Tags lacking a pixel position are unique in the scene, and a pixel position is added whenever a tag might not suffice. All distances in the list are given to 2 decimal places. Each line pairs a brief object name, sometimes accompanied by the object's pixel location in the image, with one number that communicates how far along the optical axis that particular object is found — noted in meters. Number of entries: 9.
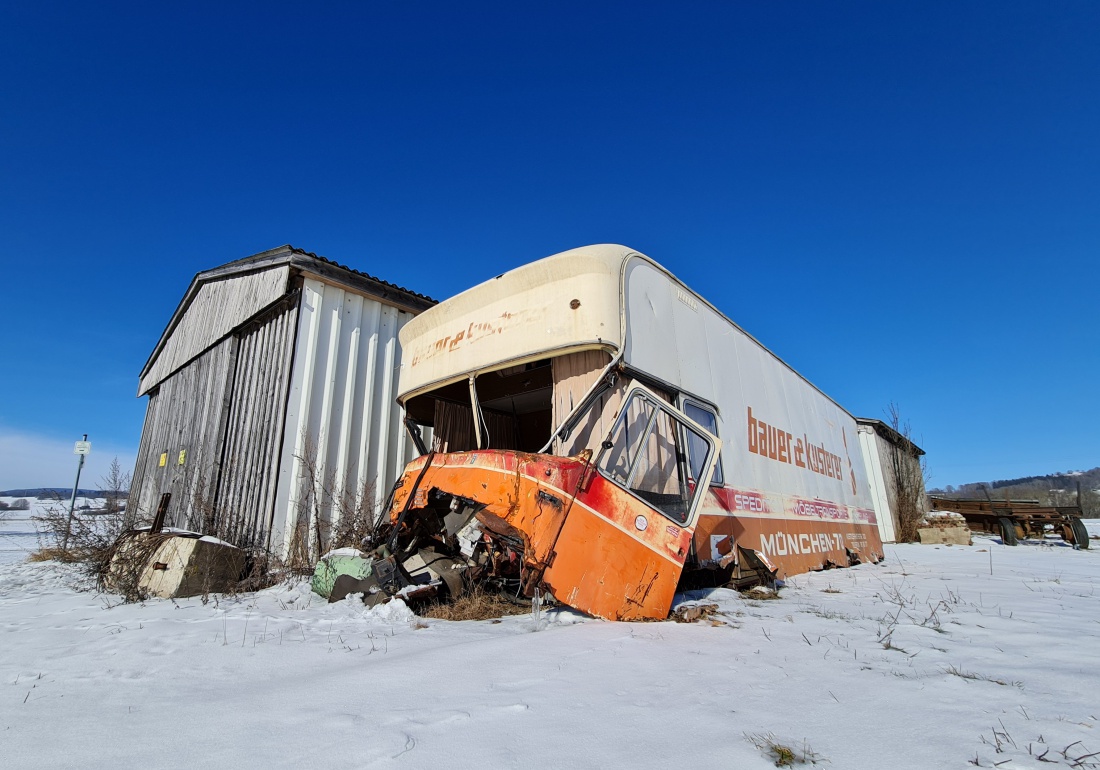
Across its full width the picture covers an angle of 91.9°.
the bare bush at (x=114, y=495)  8.12
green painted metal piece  5.05
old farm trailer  15.35
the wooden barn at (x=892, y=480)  20.11
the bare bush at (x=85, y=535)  6.72
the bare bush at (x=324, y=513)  7.28
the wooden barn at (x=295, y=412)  7.89
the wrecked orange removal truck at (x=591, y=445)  3.95
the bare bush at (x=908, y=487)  19.42
